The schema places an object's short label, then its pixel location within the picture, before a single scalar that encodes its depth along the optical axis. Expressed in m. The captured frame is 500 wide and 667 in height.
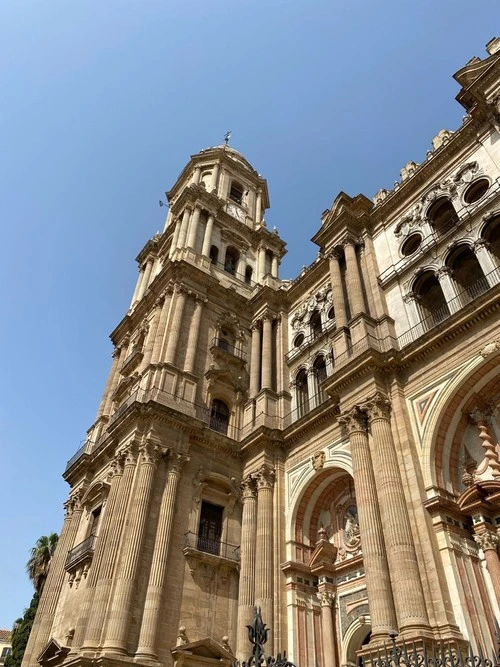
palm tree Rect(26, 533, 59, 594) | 33.25
